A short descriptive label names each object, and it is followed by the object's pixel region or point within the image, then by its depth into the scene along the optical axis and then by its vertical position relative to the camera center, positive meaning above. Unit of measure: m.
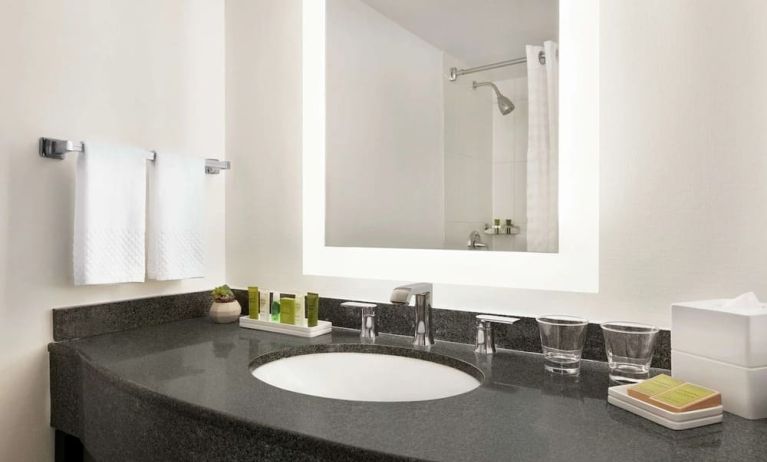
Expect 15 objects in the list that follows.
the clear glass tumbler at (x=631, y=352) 0.93 -0.23
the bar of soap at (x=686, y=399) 0.72 -0.25
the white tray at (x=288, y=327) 1.35 -0.27
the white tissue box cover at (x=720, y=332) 0.74 -0.16
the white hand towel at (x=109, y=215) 1.26 +0.04
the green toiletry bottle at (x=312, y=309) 1.37 -0.21
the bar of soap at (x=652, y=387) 0.77 -0.25
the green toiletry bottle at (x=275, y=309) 1.45 -0.23
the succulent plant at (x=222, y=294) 1.54 -0.19
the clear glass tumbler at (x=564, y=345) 1.00 -0.23
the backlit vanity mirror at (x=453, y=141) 1.14 +0.23
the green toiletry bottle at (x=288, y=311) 1.39 -0.22
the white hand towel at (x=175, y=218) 1.43 +0.04
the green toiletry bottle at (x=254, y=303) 1.49 -0.21
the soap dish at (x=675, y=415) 0.71 -0.27
